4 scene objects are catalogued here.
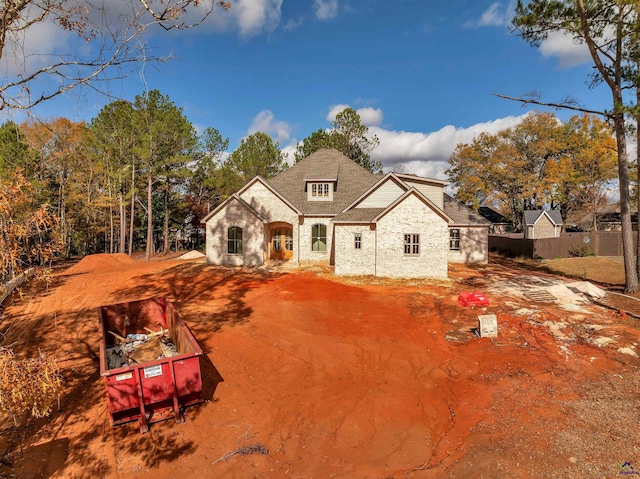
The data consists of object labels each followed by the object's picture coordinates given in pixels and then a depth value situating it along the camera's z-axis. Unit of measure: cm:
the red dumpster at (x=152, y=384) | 706
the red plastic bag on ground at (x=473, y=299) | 1501
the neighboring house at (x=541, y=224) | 3984
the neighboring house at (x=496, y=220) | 5681
